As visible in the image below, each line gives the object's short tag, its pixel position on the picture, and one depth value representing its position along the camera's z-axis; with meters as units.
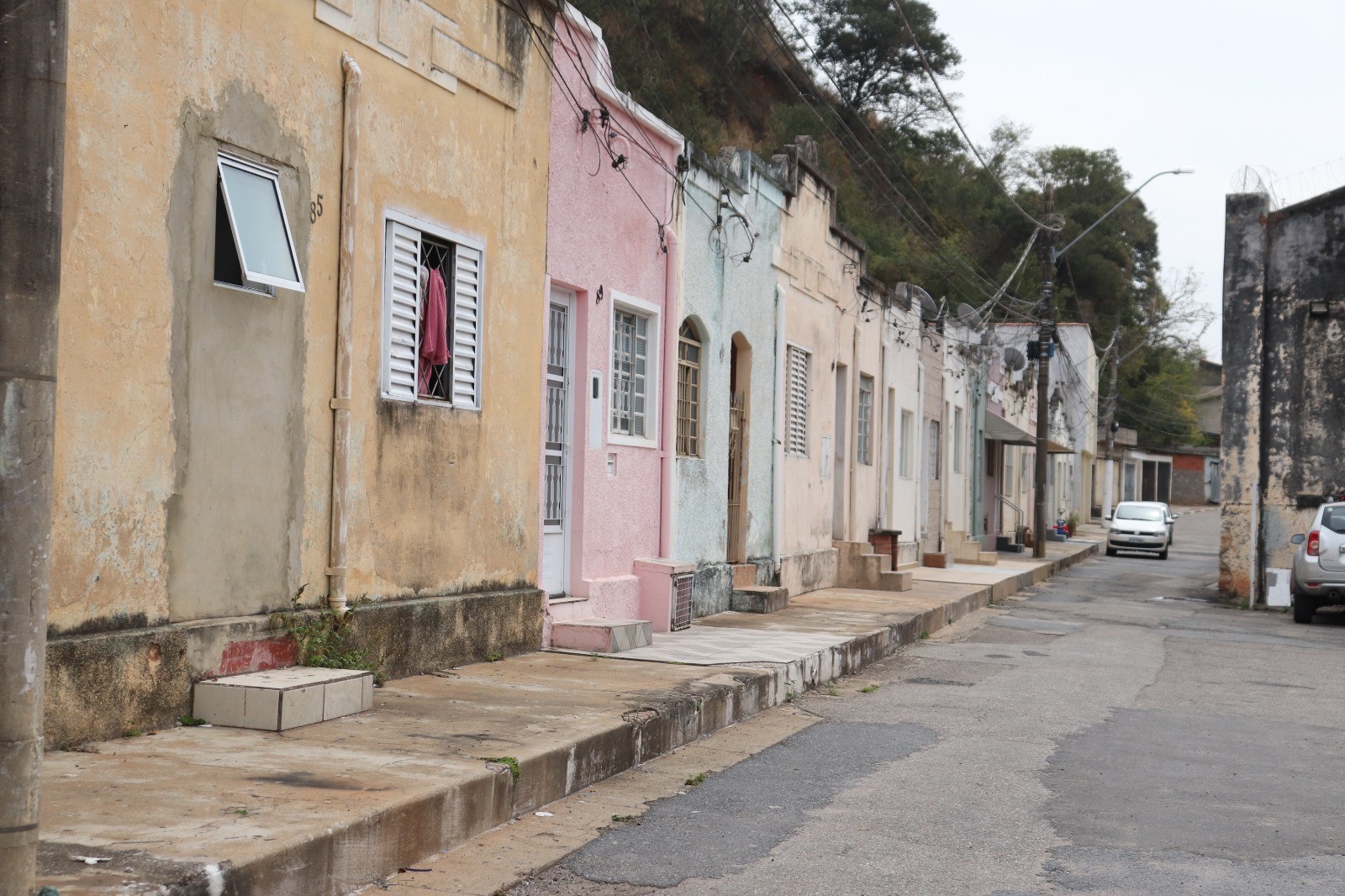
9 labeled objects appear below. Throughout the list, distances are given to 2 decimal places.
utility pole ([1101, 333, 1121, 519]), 62.47
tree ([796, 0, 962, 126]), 46.28
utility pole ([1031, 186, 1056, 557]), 31.05
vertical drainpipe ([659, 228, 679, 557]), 12.98
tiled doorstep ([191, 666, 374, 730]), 6.61
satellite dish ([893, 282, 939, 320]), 24.36
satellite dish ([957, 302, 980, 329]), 28.89
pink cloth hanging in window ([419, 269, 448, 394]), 8.95
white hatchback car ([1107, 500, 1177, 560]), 38.00
